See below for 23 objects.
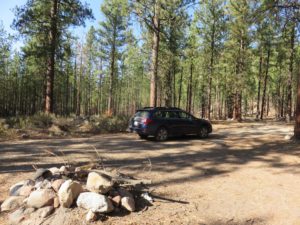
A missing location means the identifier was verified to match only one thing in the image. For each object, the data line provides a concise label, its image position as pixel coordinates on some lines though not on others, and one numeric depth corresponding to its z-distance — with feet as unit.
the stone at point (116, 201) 14.98
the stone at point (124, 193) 15.49
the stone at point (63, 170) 17.70
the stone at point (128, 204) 14.88
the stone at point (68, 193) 14.72
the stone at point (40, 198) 15.14
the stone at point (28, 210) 14.89
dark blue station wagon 37.63
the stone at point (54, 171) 17.80
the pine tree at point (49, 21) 50.46
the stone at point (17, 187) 16.59
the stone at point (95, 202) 14.28
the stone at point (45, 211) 14.56
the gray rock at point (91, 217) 13.94
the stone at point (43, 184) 16.15
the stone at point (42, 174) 17.39
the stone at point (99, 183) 15.11
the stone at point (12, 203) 15.50
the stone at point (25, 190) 16.24
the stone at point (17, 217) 14.32
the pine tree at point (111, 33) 90.49
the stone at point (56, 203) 15.07
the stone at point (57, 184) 15.84
